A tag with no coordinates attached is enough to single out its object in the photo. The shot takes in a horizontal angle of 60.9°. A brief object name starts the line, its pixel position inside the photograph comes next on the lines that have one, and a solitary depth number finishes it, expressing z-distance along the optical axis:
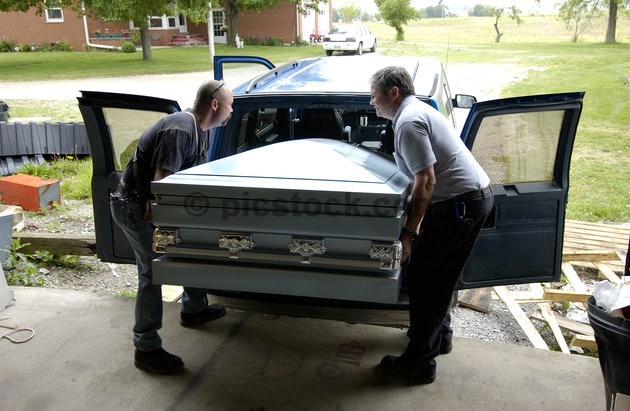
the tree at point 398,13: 34.19
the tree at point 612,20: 28.88
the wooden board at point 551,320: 3.69
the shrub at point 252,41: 33.88
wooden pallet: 4.72
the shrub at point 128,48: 30.50
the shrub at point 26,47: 31.70
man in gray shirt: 2.46
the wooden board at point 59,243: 4.70
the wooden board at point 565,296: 4.07
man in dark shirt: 2.63
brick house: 32.69
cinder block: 6.14
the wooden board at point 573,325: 3.81
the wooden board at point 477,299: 4.23
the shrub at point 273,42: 33.38
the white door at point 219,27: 35.62
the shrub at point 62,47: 32.31
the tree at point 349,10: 52.81
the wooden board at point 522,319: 3.69
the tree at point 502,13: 33.97
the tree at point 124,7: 13.26
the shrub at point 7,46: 31.70
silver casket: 2.21
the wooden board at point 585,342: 3.68
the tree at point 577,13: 32.09
